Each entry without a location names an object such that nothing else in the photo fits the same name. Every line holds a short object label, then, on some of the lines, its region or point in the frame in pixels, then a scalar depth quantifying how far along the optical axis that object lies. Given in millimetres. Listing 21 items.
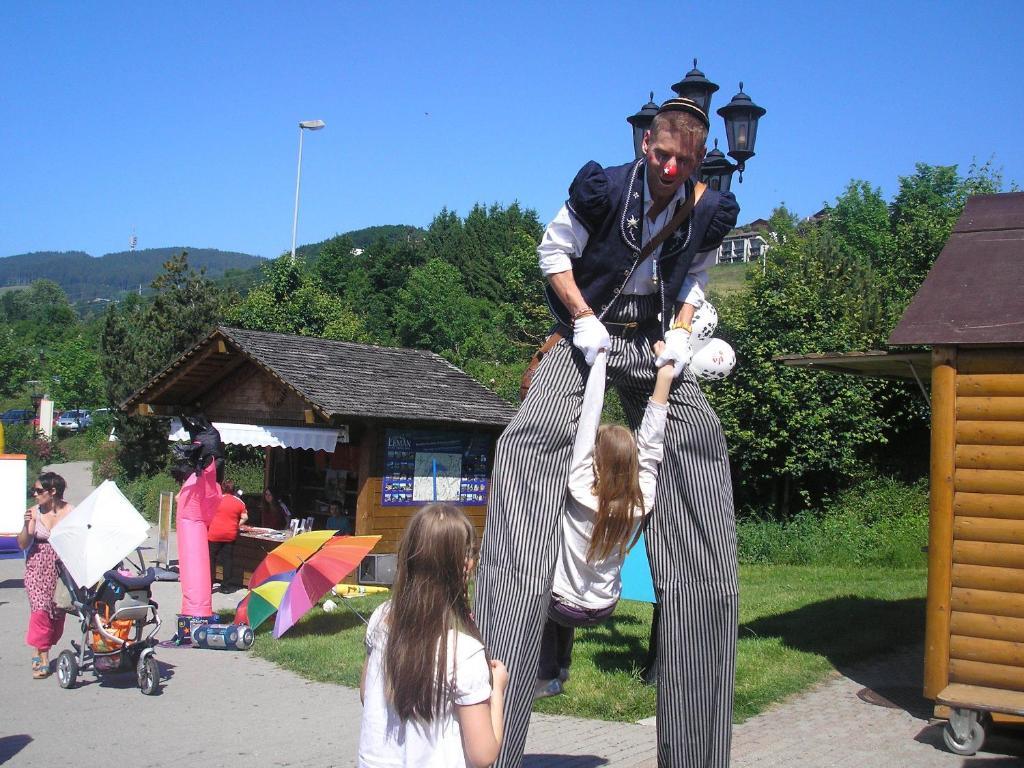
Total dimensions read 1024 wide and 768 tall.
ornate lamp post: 8297
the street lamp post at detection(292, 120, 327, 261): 30531
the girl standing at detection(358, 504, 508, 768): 2715
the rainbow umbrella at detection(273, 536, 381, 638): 8633
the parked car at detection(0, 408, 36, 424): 48481
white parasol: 7285
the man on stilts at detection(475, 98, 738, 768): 2961
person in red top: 11844
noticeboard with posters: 13312
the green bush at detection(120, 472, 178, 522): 21969
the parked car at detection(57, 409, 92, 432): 47722
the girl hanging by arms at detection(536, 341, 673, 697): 3000
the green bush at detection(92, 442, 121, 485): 26797
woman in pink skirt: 7844
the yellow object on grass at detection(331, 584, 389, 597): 12570
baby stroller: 7469
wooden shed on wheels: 5828
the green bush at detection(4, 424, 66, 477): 34500
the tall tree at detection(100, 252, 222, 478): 24344
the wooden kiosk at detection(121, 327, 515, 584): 12898
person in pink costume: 9656
